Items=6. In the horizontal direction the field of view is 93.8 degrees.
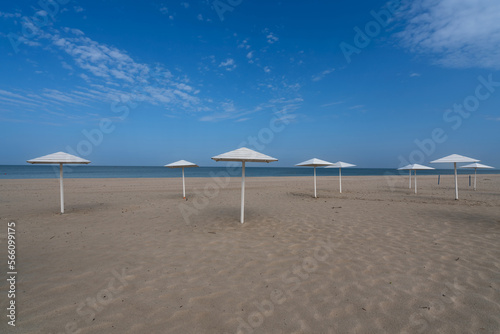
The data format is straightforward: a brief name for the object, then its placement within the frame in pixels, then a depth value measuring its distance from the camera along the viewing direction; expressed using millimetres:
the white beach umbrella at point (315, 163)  12795
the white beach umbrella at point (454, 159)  11272
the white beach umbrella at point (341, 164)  15552
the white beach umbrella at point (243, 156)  6574
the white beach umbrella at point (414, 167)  16034
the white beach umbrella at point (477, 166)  16872
